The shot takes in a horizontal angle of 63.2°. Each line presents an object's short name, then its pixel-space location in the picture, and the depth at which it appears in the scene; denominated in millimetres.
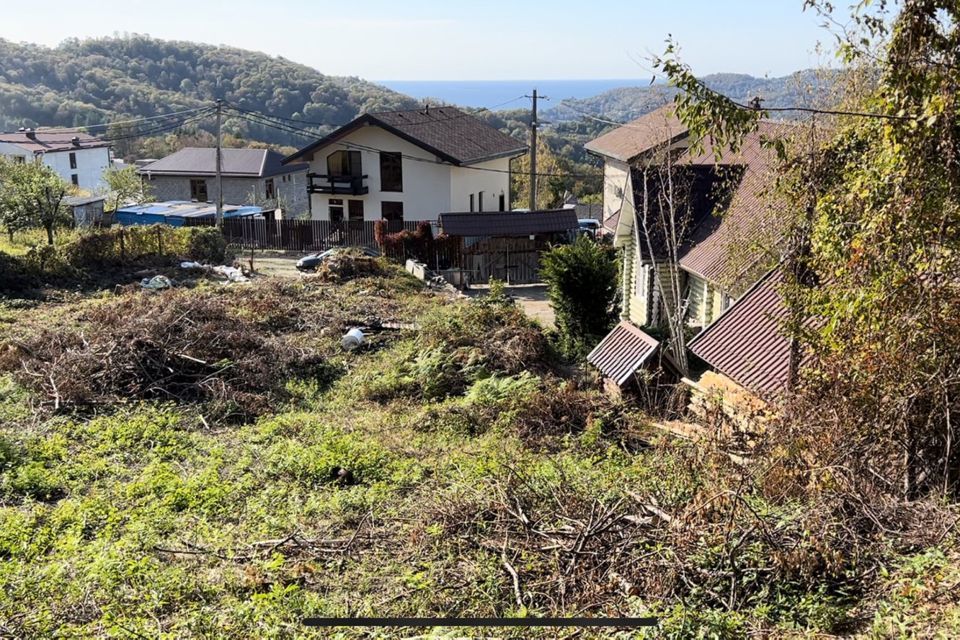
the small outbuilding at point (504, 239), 28234
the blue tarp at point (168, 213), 34281
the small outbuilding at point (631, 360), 13125
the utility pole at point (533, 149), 32094
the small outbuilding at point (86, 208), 36219
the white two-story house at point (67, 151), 53531
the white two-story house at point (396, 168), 34250
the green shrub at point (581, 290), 17844
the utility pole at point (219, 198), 32003
